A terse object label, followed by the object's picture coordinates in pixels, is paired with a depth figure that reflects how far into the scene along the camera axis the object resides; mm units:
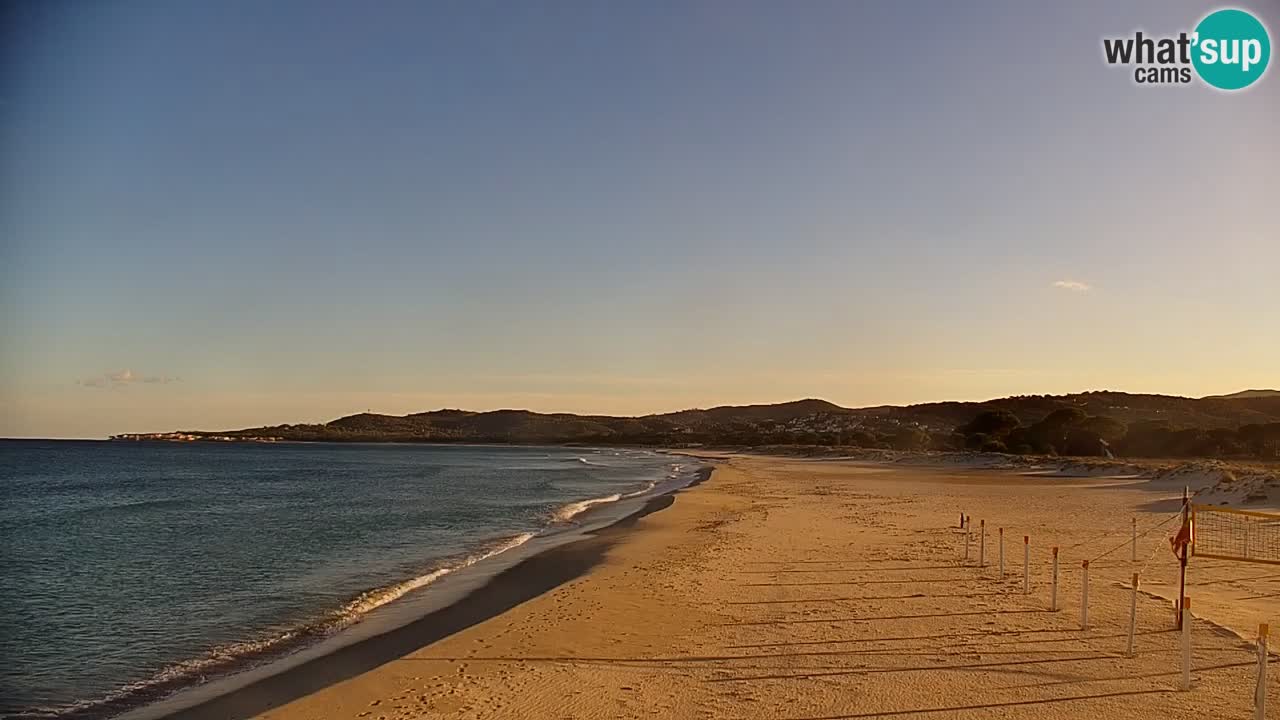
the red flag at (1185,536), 11366
